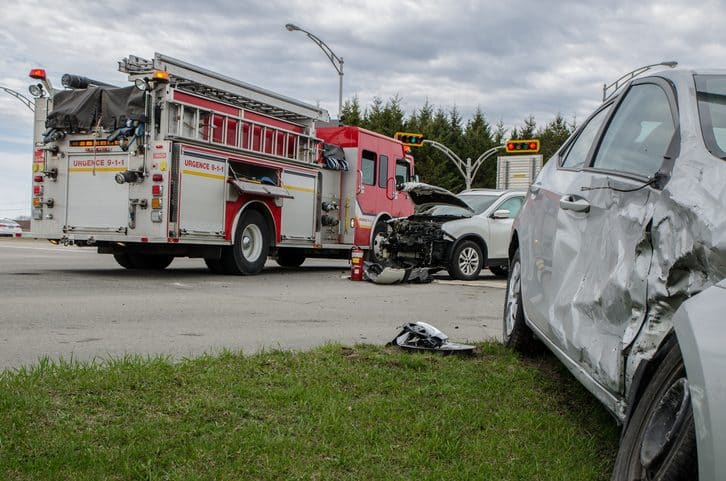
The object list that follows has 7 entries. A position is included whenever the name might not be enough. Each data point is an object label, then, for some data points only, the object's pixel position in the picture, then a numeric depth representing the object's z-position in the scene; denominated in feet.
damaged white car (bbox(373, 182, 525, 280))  45.34
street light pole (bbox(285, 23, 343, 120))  100.17
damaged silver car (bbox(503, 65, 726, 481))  6.52
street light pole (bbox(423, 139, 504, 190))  134.66
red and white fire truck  39.40
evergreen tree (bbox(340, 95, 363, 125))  189.98
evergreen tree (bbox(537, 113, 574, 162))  188.03
